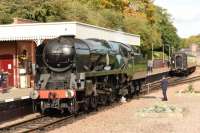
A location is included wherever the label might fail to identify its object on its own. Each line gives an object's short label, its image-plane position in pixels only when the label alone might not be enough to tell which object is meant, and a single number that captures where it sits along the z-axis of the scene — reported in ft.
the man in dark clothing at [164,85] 93.64
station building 106.83
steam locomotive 69.51
